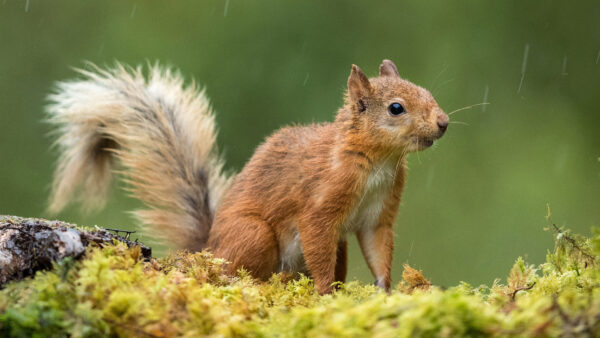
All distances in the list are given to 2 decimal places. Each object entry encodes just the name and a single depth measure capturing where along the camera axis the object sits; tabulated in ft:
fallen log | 13.19
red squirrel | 13.63
